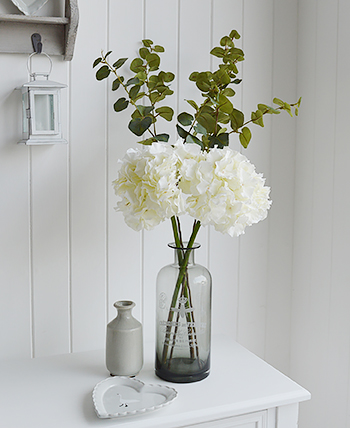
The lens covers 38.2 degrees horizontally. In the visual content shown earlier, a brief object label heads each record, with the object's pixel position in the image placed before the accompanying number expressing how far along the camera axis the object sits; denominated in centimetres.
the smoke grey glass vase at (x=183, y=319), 121
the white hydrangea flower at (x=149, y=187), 108
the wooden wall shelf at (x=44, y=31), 127
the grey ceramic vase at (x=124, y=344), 121
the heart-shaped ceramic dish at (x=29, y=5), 128
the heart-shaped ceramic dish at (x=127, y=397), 106
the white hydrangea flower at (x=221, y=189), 108
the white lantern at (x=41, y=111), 127
